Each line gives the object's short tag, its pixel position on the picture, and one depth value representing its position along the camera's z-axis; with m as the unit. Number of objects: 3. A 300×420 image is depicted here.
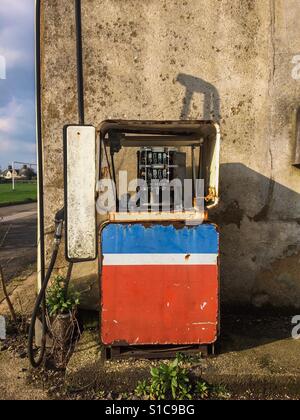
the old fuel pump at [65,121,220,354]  3.07
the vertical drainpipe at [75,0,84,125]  3.81
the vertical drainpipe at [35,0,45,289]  3.73
